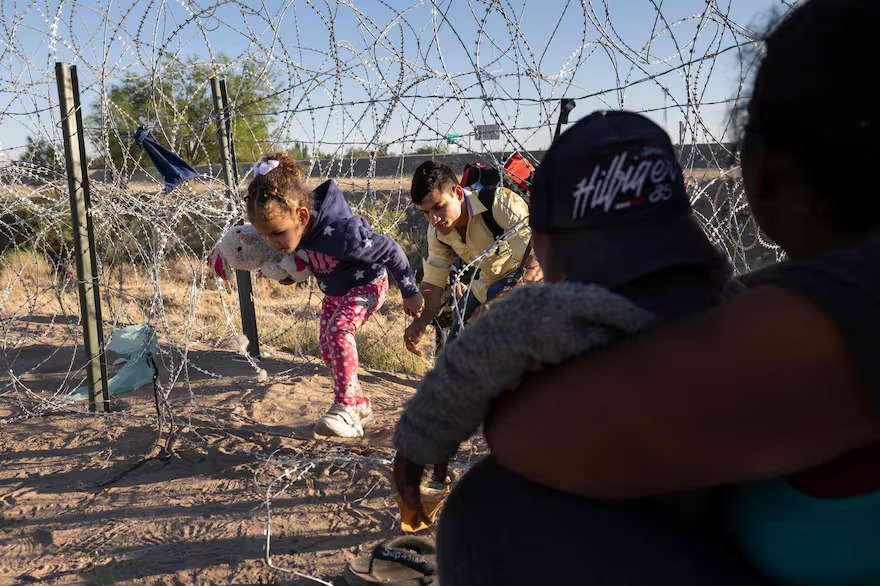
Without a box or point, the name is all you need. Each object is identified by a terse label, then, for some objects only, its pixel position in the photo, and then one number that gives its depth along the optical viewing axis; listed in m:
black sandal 2.31
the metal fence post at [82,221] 4.16
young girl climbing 3.62
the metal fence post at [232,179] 5.38
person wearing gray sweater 0.92
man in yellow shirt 3.91
